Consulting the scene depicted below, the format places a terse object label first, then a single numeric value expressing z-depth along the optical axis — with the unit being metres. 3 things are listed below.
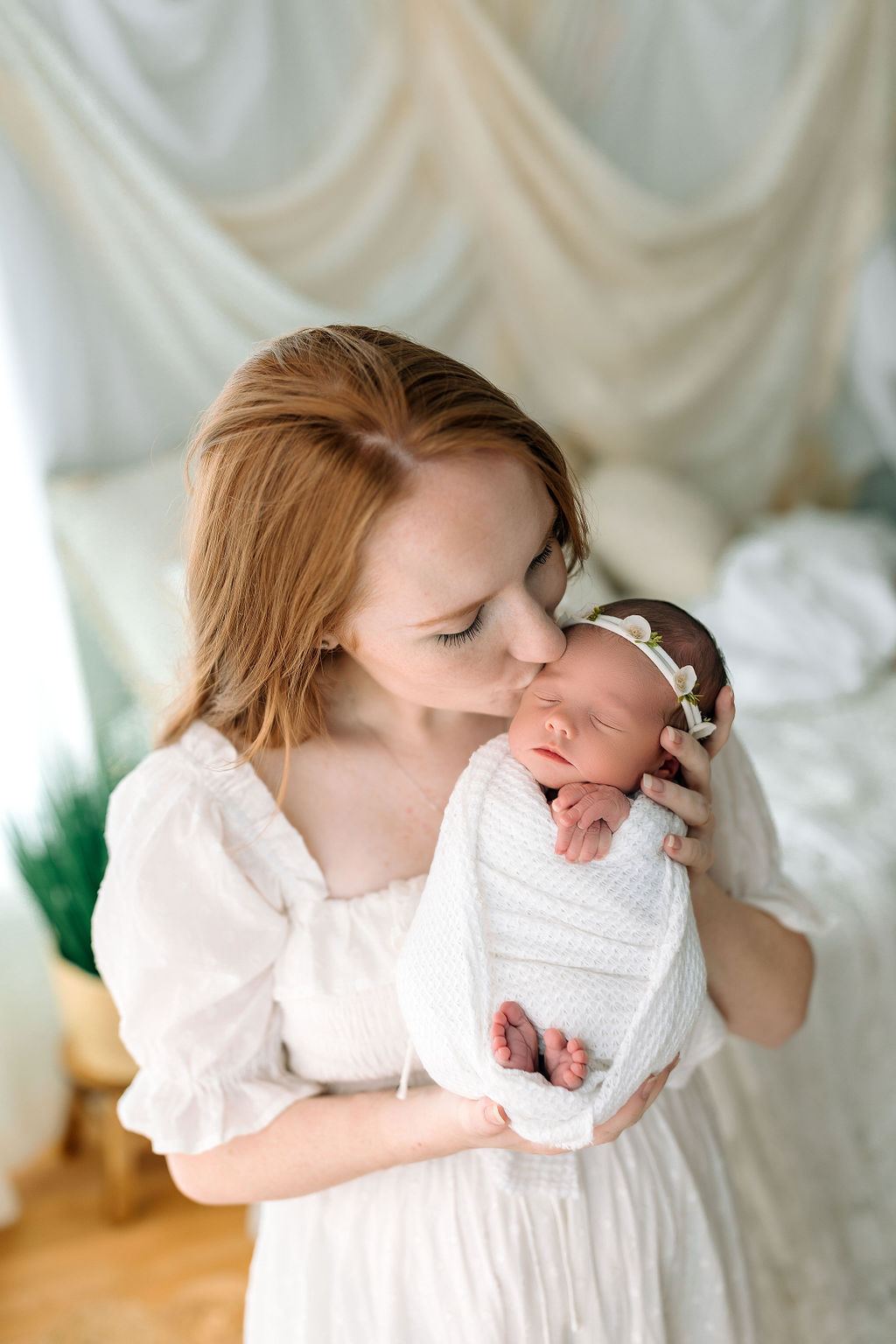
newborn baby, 0.82
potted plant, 1.93
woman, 0.85
